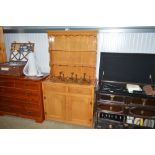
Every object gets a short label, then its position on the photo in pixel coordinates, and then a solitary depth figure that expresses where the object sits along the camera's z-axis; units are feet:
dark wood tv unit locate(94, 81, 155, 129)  7.38
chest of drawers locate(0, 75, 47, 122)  8.64
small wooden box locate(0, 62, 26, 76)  8.91
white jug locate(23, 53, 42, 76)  9.02
